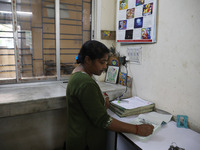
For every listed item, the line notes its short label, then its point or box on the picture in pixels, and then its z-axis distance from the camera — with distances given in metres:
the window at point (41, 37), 1.77
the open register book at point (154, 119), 1.24
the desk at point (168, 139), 0.99
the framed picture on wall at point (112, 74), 2.06
